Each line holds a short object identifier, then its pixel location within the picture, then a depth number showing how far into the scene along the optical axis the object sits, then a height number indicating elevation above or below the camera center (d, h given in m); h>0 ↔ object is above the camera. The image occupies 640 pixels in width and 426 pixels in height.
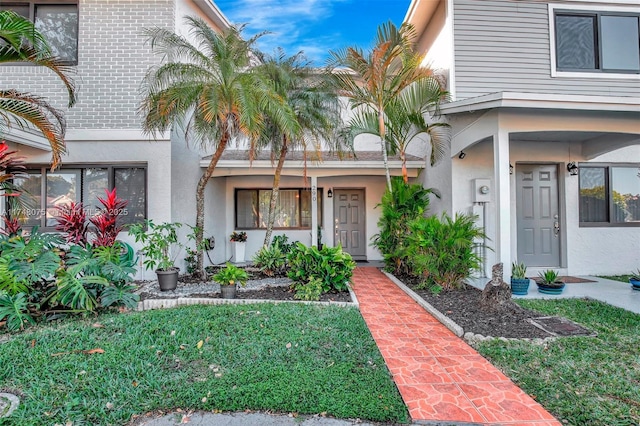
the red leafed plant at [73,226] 6.20 -0.08
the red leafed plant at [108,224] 6.38 -0.05
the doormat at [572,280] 7.11 -1.36
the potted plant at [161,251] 6.39 -0.62
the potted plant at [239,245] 10.52 -0.80
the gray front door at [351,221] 11.16 -0.02
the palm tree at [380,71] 7.27 +3.53
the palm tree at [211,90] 5.49 +2.34
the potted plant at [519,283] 5.99 -1.17
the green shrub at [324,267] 6.05 -0.87
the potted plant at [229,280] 5.82 -1.06
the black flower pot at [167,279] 6.38 -1.14
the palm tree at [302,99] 7.07 +2.77
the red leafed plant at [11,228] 5.63 -0.11
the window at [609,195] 7.93 +0.60
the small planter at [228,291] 5.85 -1.26
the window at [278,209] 11.16 +0.41
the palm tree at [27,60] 4.55 +2.45
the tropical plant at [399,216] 7.75 +0.10
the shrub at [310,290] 5.76 -1.26
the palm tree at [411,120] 7.55 +2.47
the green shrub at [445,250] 6.09 -0.58
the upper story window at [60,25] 7.42 +4.53
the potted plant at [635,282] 6.25 -1.22
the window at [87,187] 7.48 +0.81
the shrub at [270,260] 7.46 -0.90
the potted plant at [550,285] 6.00 -1.21
